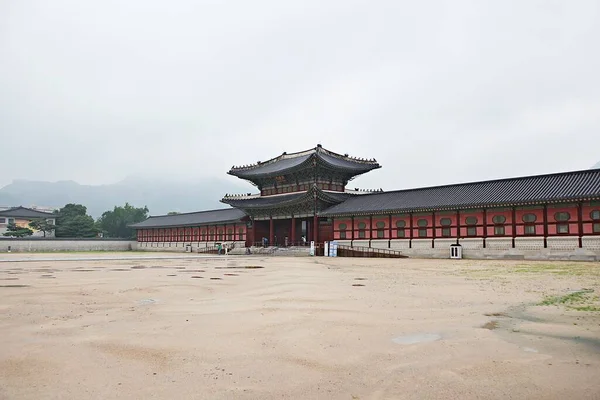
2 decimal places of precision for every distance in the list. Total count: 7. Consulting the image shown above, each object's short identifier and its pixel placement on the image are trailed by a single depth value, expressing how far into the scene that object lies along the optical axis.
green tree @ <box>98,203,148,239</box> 115.69
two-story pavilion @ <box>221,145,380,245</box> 51.81
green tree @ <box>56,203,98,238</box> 95.31
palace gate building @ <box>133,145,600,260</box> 33.47
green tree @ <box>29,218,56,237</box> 92.94
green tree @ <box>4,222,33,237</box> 82.12
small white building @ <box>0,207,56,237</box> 97.81
